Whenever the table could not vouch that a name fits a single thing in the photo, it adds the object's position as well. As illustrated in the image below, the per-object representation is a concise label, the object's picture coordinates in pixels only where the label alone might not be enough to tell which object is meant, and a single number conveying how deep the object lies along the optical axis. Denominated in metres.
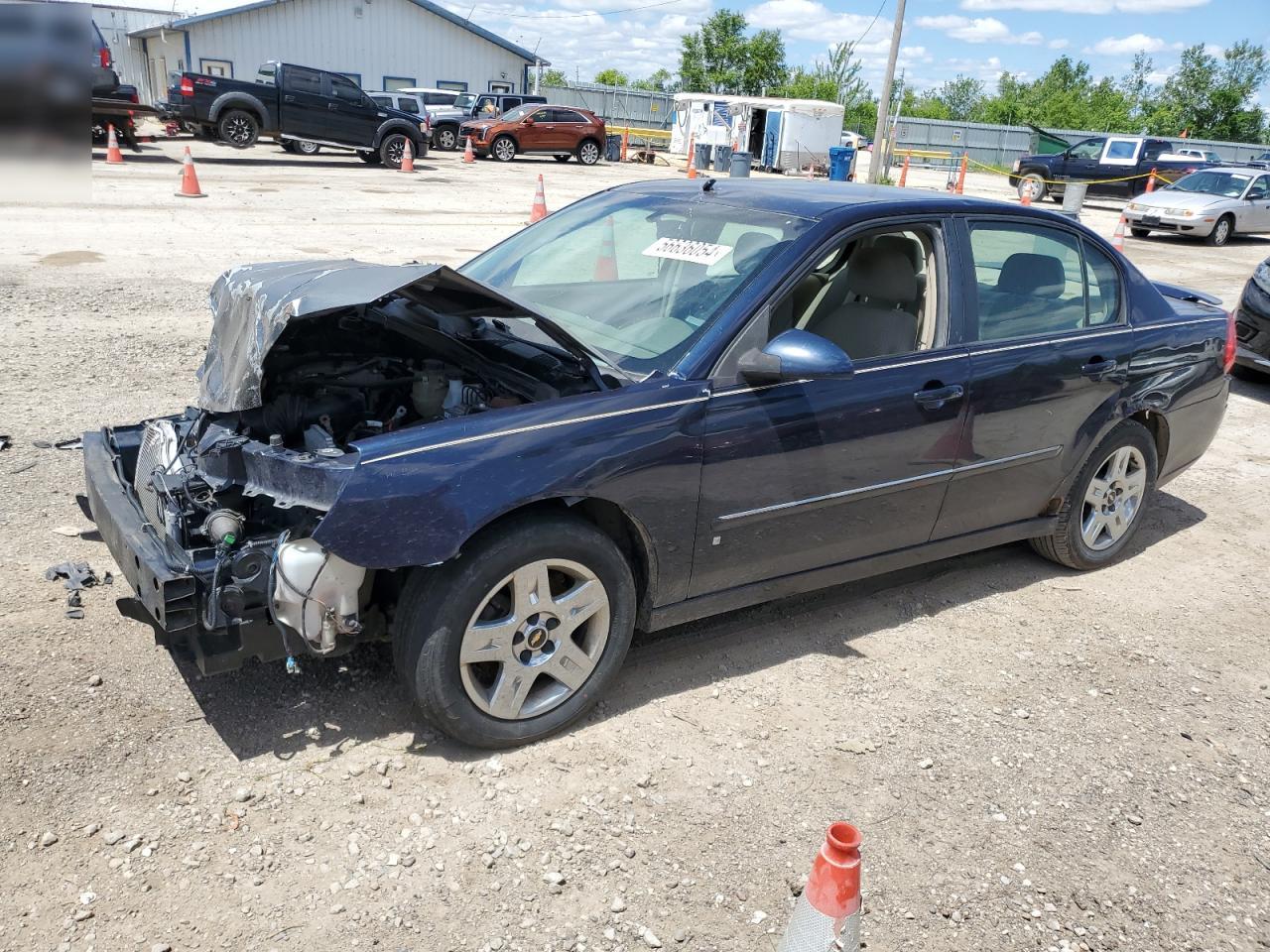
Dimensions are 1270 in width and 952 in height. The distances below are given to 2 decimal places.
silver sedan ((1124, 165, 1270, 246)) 20.39
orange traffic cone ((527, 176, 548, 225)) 14.31
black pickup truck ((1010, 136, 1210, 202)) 26.78
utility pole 24.15
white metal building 36.53
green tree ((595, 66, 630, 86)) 110.90
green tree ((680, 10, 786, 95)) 79.12
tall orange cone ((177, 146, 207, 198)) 15.41
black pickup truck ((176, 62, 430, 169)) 21.52
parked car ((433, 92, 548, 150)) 30.72
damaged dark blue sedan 2.92
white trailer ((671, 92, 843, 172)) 34.50
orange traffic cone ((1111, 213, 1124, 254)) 19.49
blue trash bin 27.92
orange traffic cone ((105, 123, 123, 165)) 19.36
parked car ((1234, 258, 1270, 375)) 8.70
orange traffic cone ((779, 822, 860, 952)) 2.10
